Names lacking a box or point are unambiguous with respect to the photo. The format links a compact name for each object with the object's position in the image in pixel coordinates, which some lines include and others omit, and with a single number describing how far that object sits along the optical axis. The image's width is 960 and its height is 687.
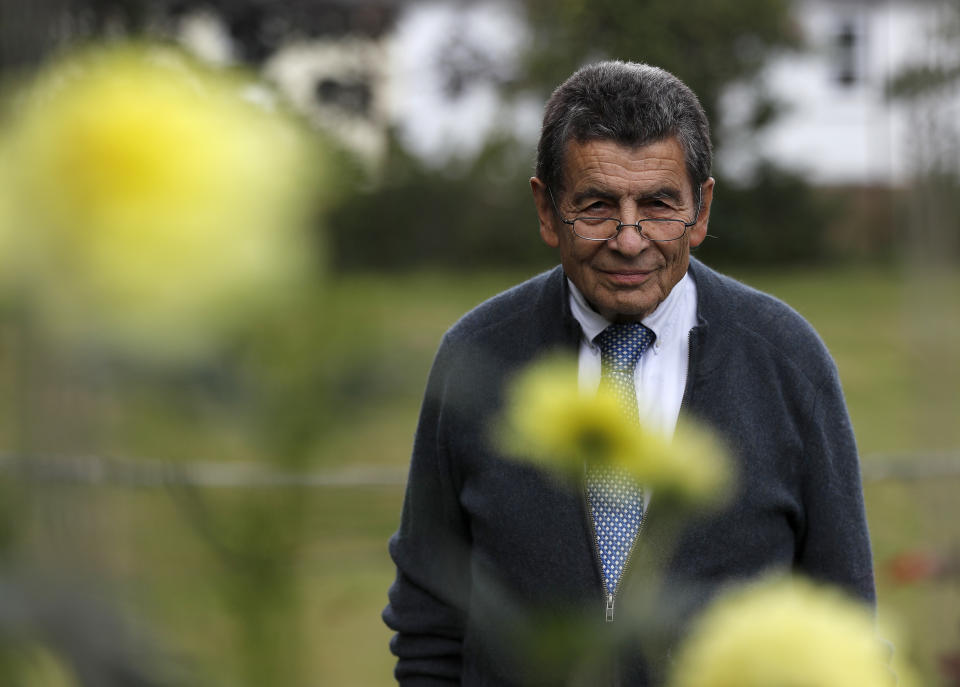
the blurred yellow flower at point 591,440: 1.01
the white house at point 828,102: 15.46
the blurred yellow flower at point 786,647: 0.78
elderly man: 2.30
